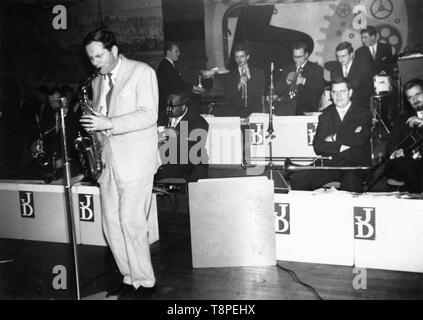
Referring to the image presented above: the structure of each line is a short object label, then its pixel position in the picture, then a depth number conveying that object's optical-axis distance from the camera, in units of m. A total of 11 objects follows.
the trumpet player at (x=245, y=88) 7.54
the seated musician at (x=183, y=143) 4.85
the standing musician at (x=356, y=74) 7.52
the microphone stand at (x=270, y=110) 5.30
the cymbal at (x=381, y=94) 7.22
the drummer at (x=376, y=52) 8.03
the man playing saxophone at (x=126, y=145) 2.63
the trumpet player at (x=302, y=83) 7.26
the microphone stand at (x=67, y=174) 2.56
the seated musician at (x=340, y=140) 4.30
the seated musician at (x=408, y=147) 4.11
